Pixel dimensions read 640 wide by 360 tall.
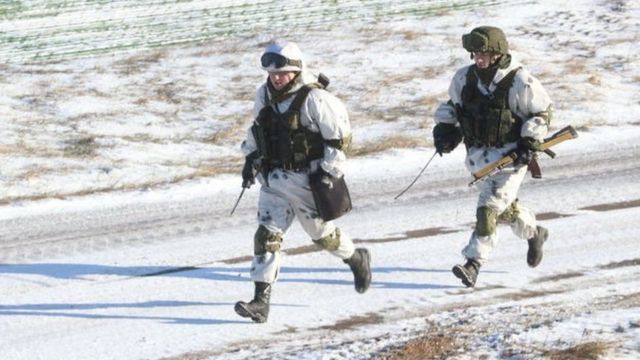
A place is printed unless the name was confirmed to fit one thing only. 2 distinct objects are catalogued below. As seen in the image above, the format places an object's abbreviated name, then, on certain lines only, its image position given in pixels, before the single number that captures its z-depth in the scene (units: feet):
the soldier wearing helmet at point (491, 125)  53.88
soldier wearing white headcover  51.34
